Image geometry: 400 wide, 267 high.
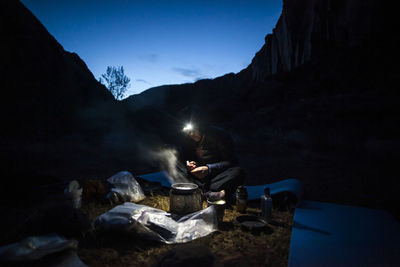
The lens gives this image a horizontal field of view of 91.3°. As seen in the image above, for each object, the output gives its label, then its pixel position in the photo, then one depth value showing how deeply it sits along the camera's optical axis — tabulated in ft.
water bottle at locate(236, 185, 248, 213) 8.54
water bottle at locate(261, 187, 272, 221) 7.84
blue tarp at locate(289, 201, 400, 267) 5.38
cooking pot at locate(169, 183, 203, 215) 7.60
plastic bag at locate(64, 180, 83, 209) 8.15
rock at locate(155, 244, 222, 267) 4.66
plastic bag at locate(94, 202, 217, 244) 6.31
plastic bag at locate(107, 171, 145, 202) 9.71
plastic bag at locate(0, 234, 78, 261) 3.99
